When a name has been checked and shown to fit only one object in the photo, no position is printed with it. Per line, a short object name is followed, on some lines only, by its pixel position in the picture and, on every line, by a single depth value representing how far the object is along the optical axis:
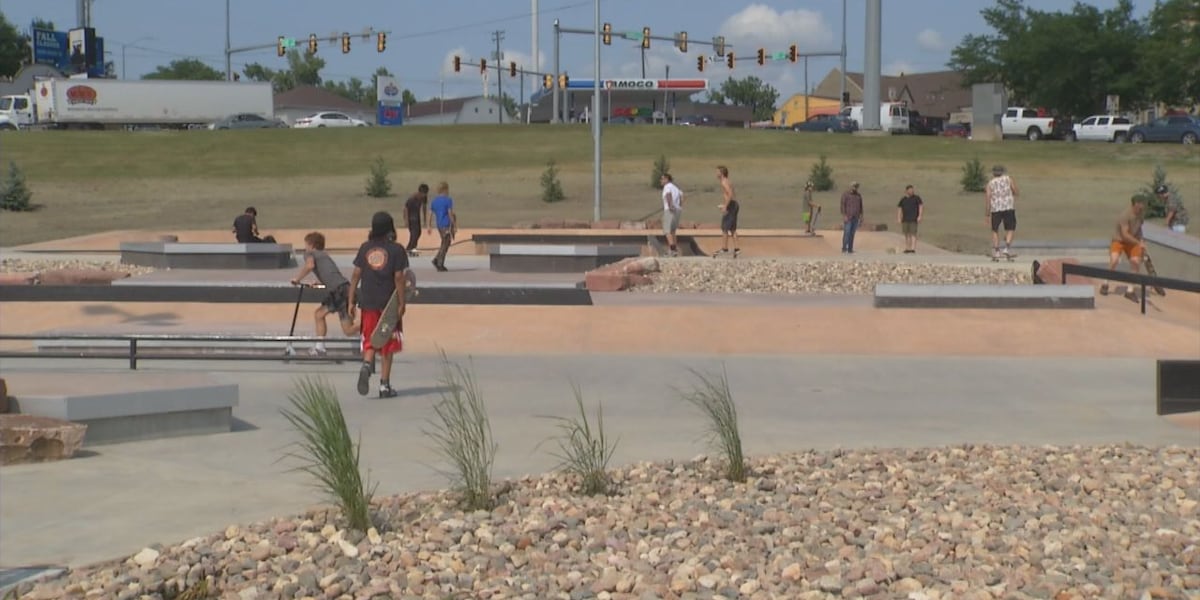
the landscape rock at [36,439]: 8.87
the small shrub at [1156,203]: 30.78
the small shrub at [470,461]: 6.91
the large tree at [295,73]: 159.00
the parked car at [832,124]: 70.81
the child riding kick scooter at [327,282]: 13.80
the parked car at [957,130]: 78.62
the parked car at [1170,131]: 57.53
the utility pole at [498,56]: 112.66
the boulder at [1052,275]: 18.88
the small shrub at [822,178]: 43.66
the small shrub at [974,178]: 42.62
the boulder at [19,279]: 18.92
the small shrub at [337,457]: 6.25
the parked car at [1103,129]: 60.91
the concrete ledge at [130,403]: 9.41
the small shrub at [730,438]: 7.70
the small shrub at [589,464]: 7.38
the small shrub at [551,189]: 43.22
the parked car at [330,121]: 73.55
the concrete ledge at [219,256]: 23.97
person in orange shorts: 17.72
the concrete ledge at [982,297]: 16.03
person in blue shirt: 23.56
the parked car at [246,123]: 68.56
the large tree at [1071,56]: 79.50
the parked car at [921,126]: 79.19
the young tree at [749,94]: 166.00
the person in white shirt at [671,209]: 24.50
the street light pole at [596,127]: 34.53
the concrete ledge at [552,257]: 23.12
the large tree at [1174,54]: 69.75
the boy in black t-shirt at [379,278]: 11.39
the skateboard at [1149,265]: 18.77
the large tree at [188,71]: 161.74
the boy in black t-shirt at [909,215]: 26.22
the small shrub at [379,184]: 43.84
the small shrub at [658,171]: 43.12
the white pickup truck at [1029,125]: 65.75
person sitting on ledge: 24.81
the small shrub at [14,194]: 41.06
